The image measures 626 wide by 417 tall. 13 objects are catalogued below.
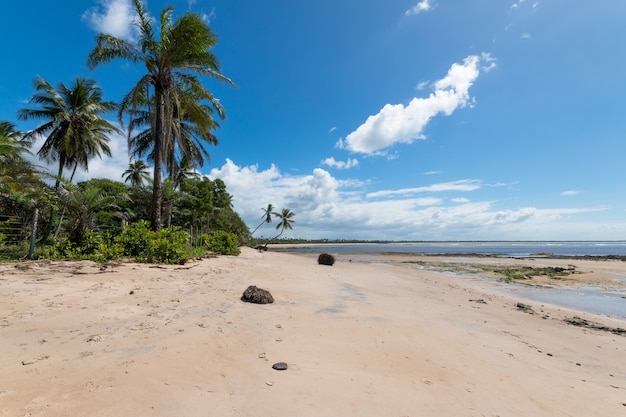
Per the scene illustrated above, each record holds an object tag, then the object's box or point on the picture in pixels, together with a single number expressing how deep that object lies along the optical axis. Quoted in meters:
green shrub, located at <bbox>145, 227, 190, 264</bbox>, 10.63
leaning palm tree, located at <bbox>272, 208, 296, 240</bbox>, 55.41
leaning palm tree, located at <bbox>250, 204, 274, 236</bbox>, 54.75
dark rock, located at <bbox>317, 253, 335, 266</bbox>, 20.06
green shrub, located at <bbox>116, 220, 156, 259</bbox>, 11.14
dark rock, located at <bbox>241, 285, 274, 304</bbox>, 6.30
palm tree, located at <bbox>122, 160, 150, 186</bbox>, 38.66
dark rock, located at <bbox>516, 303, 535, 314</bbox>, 8.18
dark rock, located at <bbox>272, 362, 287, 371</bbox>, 3.35
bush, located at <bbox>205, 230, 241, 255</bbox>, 19.97
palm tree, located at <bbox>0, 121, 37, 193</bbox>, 10.91
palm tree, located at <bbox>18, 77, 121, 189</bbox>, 19.27
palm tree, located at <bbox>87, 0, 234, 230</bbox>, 12.84
